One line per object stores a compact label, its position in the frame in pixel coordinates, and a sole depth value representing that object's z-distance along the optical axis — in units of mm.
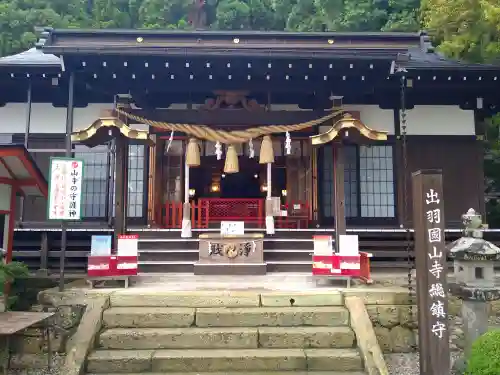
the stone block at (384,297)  6262
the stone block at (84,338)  5071
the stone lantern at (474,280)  5371
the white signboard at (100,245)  7363
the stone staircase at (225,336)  5230
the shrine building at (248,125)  9008
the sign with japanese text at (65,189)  6887
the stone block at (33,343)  5727
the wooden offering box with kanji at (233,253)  8828
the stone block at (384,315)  6148
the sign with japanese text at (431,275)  4879
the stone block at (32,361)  5586
